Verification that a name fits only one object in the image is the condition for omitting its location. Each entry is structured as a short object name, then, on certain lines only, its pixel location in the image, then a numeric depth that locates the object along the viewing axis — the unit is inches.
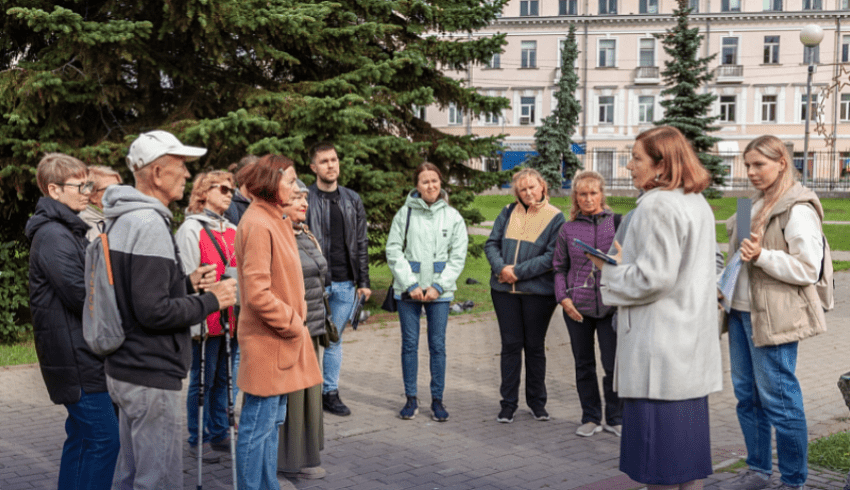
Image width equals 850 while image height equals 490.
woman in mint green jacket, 267.7
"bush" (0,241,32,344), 365.1
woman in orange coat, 161.3
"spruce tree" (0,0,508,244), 381.1
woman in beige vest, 180.7
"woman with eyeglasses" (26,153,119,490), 158.1
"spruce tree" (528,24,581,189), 1870.1
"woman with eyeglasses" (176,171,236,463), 224.7
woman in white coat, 140.9
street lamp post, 463.5
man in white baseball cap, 134.9
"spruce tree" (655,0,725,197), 1189.7
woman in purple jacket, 249.3
